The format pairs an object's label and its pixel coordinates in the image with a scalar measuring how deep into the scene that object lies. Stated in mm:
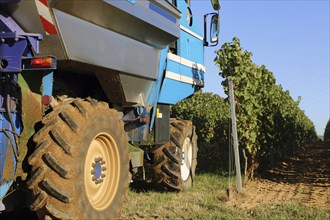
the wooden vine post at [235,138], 7316
